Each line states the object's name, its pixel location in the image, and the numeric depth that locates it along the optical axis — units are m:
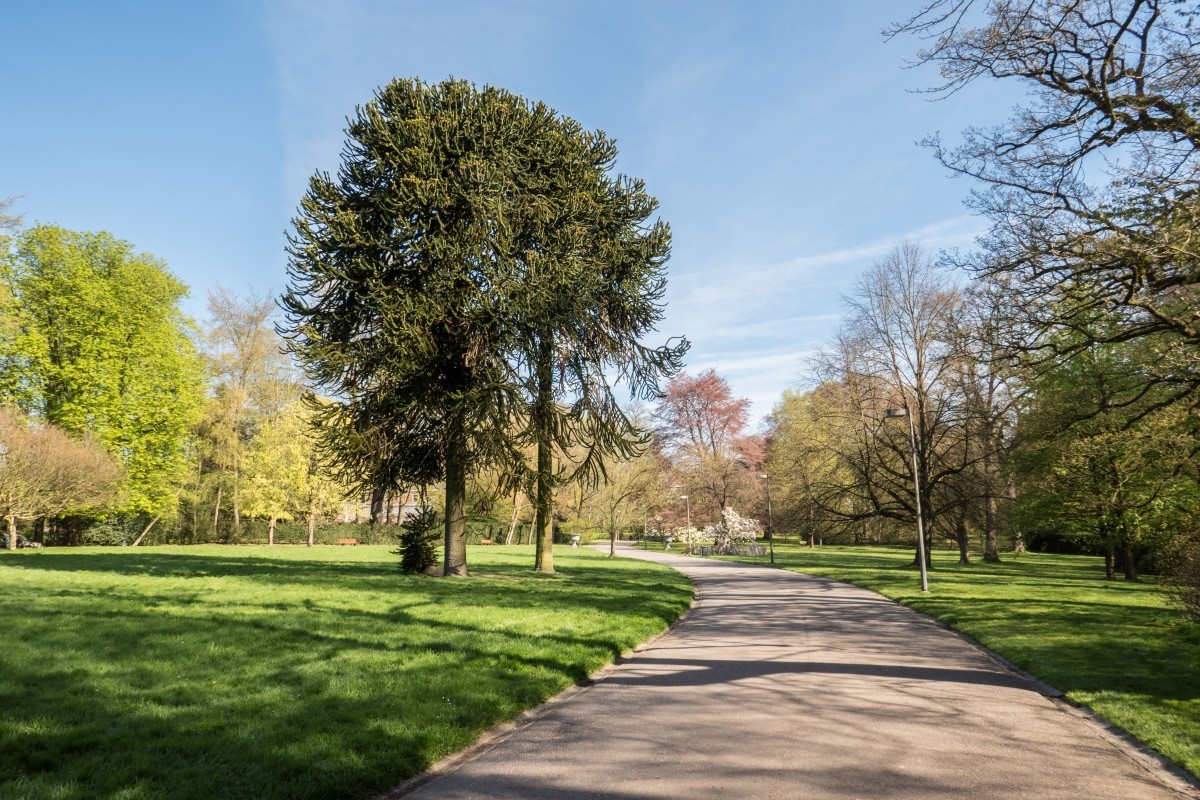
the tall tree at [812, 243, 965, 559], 27.14
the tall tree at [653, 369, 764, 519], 57.31
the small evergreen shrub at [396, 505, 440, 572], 18.28
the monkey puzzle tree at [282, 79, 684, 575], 15.08
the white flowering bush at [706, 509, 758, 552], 41.06
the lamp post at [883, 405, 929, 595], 16.40
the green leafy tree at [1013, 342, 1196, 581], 19.14
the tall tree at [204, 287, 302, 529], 40.34
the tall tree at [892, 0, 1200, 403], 8.01
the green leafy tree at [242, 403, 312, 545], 38.56
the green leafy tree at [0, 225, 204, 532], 28.80
